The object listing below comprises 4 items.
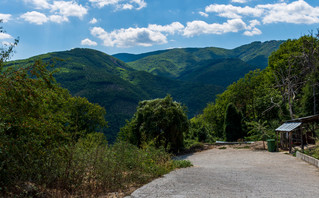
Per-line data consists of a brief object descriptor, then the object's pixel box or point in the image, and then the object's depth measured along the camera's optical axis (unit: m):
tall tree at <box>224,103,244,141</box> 33.19
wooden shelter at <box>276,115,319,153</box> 18.16
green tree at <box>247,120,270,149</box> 22.66
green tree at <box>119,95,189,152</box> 23.31
